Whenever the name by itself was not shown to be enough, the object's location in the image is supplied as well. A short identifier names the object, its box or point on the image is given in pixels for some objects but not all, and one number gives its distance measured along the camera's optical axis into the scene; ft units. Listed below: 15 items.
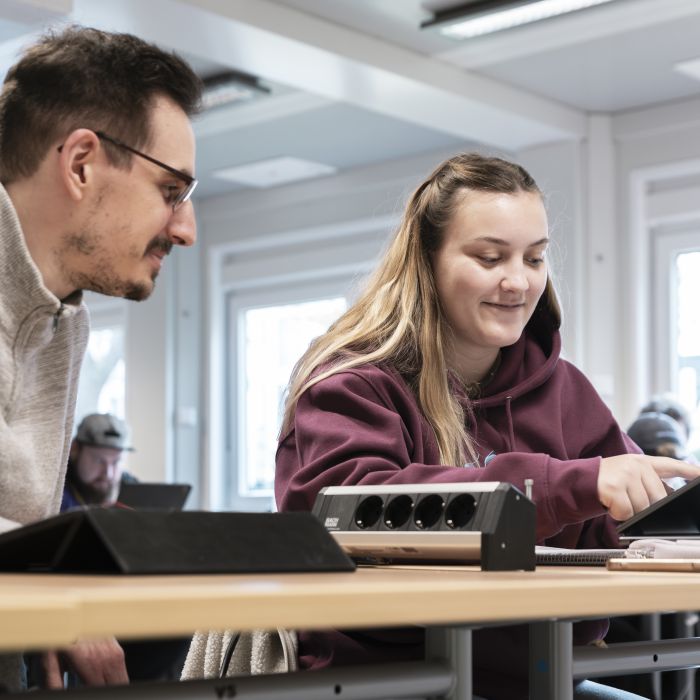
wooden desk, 2.04
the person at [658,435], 14.20
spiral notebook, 4.44
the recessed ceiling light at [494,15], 16.70
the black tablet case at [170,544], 2.83
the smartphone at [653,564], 4.04
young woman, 4.66
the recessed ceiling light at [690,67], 18.79
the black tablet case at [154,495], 15.42
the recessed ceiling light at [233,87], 20.24
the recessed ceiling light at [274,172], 24.73
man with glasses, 4.35
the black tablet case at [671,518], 4.49
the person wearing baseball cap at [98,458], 17.20
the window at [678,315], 21.66
